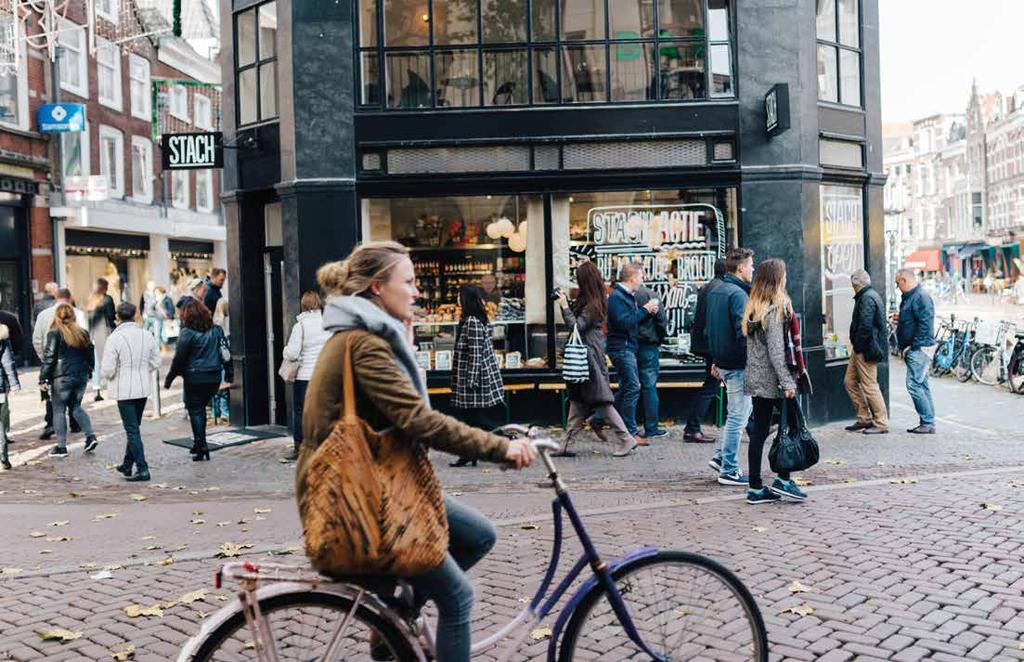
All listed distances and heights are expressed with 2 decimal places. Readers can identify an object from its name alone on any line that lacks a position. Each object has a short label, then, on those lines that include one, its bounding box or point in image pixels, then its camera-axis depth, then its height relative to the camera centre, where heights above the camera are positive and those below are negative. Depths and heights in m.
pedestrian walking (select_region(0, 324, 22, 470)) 10.52 -0.67
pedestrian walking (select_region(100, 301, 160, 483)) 9.82 -0.64
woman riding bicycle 3.21 -0.26
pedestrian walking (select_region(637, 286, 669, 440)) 11.31 -0.60
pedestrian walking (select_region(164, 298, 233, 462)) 10.48 -0.48
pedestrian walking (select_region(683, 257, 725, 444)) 11.10 -0.91
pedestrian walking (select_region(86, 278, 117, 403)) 16.05 +0.03
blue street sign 24.97 +4.87
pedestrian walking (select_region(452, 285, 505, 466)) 10.08 -0.57
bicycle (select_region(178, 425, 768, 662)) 3.23 -1.04
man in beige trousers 11.73 -0.65
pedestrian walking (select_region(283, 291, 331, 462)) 10.15 -0.28
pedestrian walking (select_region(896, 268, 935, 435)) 11.66 -0.54
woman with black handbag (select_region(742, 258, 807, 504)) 7.83 -0.47
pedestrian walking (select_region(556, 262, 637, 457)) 10.21 -0.63
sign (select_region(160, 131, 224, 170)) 12.59 +2.02
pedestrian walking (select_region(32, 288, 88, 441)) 11.98 -0.23
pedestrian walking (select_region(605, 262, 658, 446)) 10.95 -0.35
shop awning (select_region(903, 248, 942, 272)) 75.88 +2.63
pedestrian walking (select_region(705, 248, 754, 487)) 8.73 -0.40
